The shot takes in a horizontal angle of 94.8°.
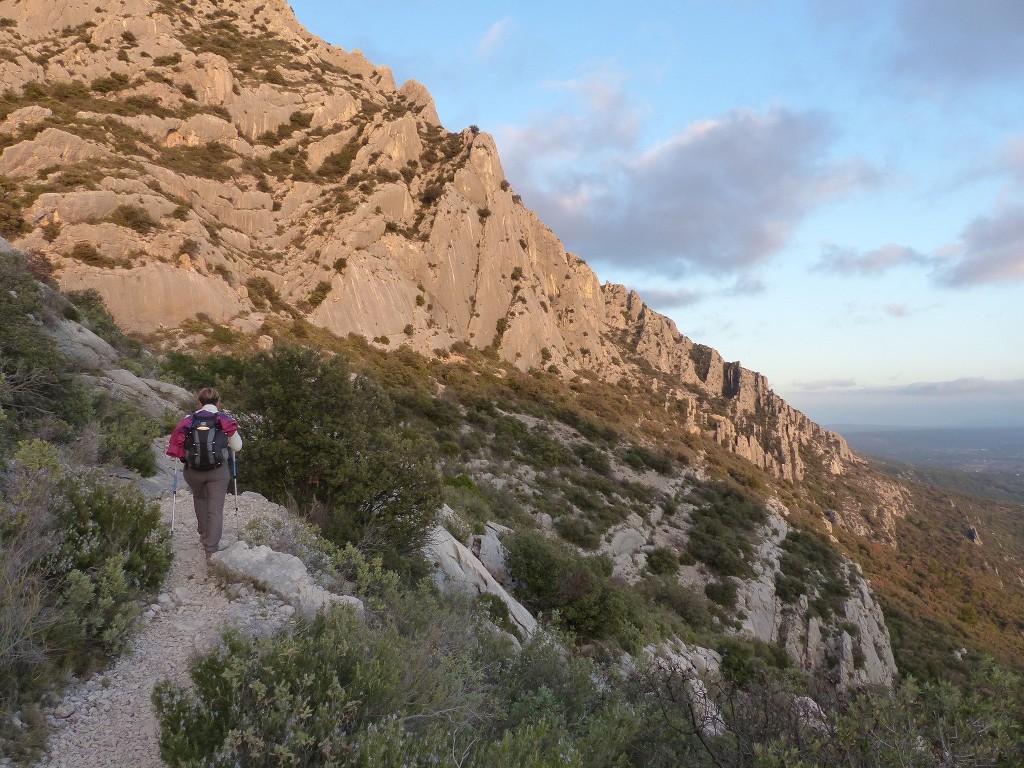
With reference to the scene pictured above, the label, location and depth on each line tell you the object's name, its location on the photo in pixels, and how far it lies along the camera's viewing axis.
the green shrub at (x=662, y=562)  19.88
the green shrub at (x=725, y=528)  22.03
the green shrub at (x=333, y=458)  7.61
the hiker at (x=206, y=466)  5.36
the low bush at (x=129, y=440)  6.80
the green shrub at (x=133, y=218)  23.14
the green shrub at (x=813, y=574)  22.58
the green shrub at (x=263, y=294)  27.39
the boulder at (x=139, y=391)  9.61
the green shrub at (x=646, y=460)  29.36
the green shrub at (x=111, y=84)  32.44
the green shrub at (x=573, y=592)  10.04
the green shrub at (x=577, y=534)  18.70
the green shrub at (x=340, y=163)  37.50
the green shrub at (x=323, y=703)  2.75
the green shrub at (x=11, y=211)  20.59
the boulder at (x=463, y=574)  8.07
